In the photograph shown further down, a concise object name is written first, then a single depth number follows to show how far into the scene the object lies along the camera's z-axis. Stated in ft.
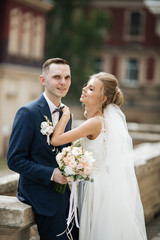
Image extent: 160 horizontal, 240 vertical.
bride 12.58
